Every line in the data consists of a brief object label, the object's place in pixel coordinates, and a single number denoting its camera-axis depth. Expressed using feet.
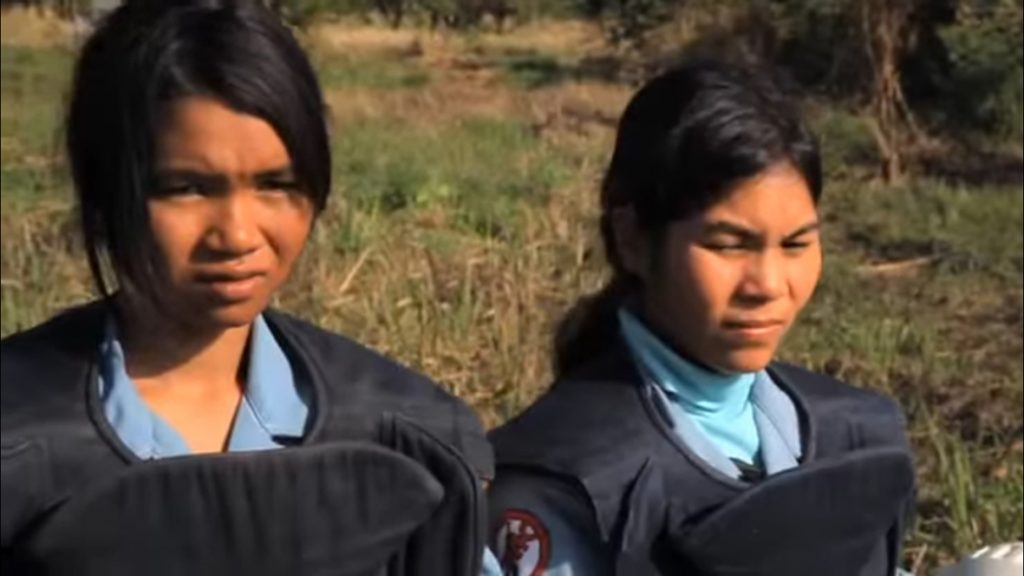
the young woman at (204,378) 8.27
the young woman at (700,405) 9.14
